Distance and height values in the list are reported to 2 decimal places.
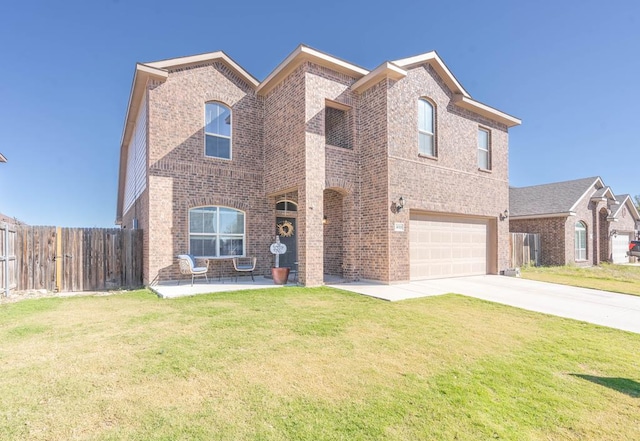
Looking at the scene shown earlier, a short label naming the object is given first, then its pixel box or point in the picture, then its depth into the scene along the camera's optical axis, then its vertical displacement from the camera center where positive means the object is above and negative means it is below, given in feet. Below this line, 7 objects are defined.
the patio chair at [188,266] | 29.94 -3.72
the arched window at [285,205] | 39.91 +3.03
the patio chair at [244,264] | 33.83 -4.28
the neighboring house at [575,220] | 58.49 +1.36
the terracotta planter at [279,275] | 31.27 -4.85
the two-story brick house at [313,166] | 31.86 +7.06
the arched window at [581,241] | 61.41 -3.07
